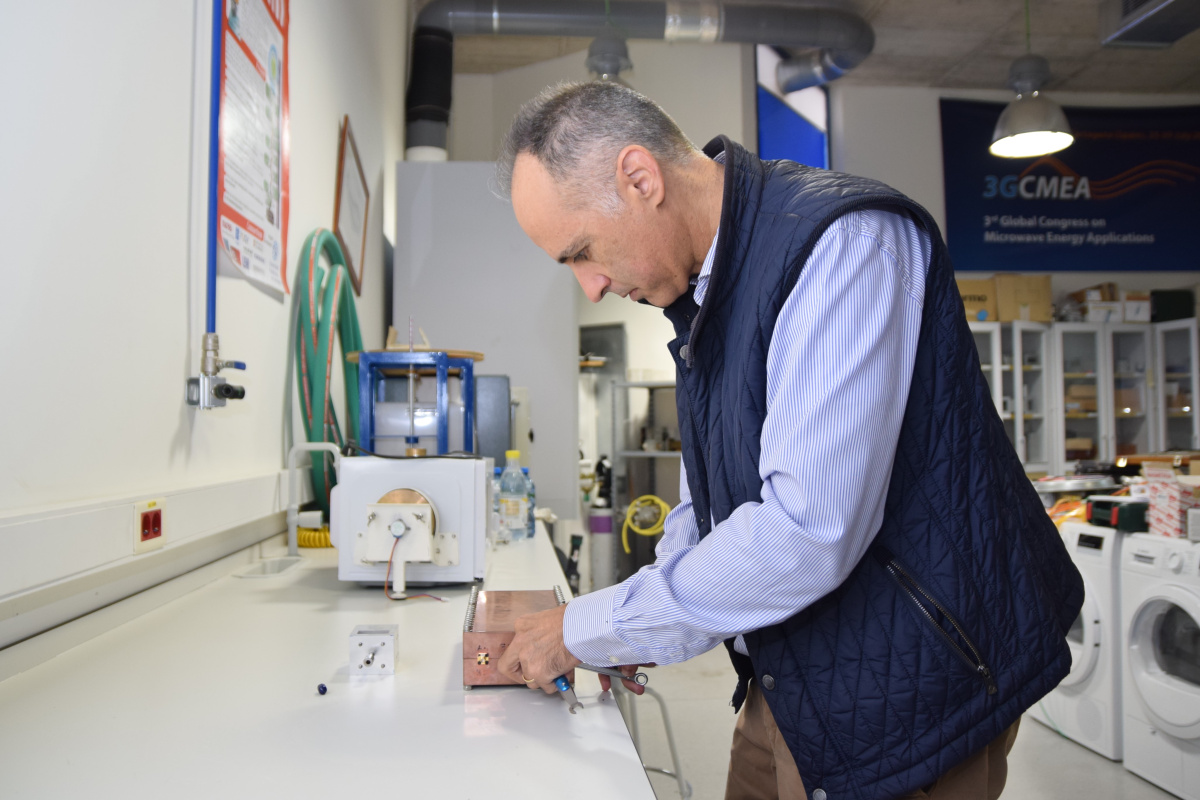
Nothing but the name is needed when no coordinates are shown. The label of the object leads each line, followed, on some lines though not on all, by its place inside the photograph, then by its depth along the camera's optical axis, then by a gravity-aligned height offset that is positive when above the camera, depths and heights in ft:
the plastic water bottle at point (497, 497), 7.63 -0.80
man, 2.49 -0.31
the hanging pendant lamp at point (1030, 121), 14.80 +5.88
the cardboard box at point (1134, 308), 20.08 +3.00
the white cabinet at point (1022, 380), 19.66 +1.10
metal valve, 5.00 +0.23
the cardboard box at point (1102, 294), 20.01 +3.35
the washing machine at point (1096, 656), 8.86 -2.80
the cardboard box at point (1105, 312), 20.04 +2.88
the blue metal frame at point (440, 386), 7.17 +0.32
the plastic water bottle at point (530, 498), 7.97 -0.89
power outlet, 4.05 -0.59
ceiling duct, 14.57 +7.95
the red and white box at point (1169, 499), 8.05 -0.83
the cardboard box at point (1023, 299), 19.93 +3.22
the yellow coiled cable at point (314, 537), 6.96 -1.08
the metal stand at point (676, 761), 4.83 -2.28
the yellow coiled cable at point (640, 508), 15.88 -2.01
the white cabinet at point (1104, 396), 19.90 +0.67
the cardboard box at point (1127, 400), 20.25 +0.57
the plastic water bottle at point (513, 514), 7.59 -0.94
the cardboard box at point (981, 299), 19.93 +3.20
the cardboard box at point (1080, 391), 20.08 +0.80
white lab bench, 2.43 -1.16
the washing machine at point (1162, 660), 7.72 -2.62
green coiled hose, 7.47 +0.79
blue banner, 20.77 +6.28
